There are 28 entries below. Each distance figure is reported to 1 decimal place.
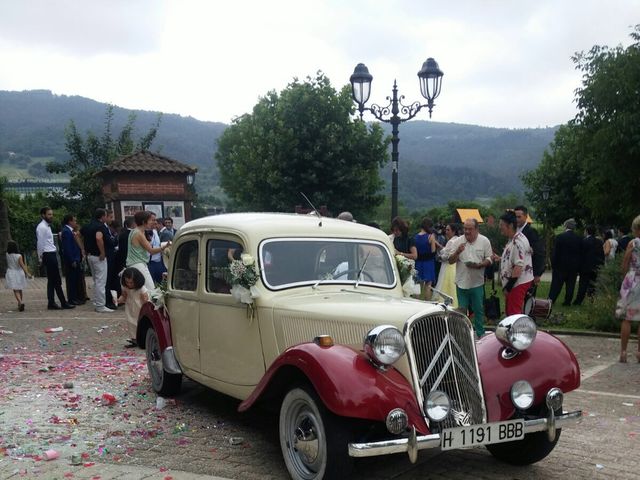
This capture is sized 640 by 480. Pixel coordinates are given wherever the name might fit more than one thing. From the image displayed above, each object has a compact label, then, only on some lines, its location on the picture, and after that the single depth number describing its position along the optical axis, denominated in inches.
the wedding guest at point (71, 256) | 474.9
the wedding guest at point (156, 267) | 450.9
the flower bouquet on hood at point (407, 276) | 210.7
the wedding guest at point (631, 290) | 285.1
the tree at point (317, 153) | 1195.9
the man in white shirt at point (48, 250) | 472.7
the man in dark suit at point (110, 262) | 470.6
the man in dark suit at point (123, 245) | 422.3
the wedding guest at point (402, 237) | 384.8
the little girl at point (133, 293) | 330.6
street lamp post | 519.2
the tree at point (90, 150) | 1037.2
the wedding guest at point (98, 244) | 465.4
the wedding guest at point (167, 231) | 511.2
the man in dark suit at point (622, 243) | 537.1
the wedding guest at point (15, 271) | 482.0
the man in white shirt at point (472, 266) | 326.3
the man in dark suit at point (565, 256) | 484.4
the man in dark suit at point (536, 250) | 369.4
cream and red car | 143.6
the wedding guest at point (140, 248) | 354.6
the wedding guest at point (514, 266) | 316.8
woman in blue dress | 422.3
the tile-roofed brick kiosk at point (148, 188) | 654.5
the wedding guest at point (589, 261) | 495.8
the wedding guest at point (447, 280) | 417.1
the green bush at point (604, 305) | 378.9
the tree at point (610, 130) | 636.7
